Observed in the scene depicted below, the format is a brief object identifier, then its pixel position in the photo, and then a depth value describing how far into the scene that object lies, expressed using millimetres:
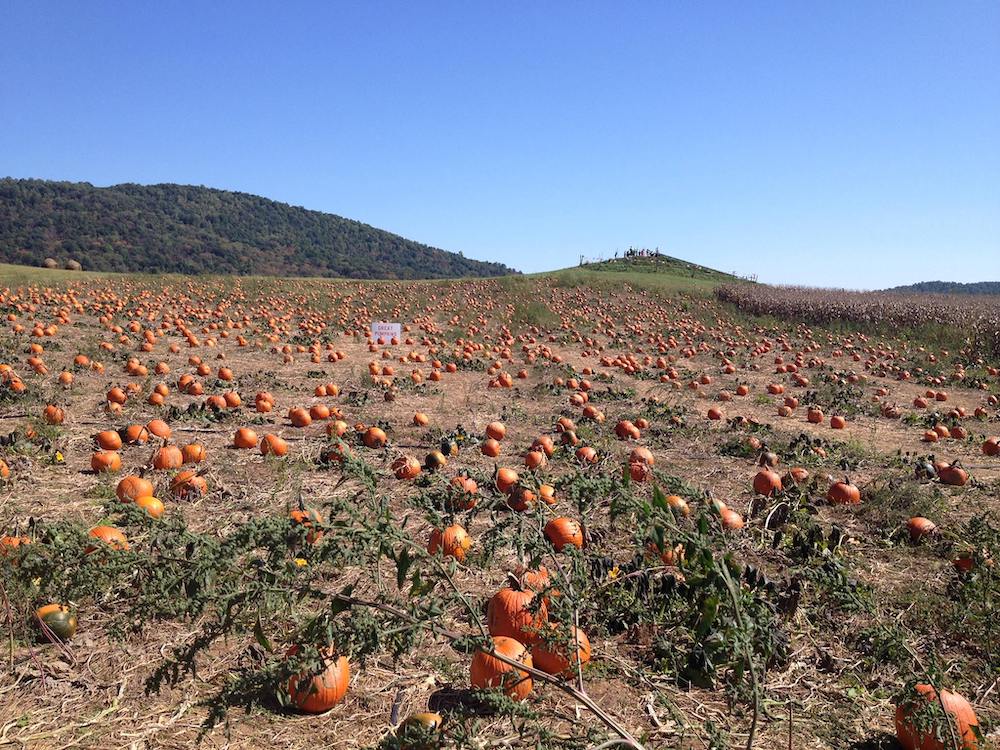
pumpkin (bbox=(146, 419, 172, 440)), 6660
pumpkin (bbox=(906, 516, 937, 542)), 5059
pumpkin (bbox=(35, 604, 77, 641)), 3174
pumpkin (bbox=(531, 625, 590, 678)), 2721
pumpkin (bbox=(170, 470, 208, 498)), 5160
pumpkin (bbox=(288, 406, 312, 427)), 8055
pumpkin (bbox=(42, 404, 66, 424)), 6824
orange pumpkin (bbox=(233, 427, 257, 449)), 6805
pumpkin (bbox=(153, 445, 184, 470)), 5750
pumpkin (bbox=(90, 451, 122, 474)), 5621
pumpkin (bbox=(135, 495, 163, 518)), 4492
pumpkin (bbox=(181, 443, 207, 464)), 6105
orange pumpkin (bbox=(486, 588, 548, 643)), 3295
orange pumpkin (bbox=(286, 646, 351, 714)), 2761
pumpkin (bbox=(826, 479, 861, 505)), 5871
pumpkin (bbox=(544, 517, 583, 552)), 4473
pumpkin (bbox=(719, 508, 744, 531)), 4912
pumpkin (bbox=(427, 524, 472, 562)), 4125
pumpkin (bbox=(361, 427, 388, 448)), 7227
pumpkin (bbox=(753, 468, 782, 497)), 5879
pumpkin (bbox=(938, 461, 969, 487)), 6656
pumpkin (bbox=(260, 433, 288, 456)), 6578
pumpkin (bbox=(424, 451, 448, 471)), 6387
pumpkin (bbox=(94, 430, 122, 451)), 6316
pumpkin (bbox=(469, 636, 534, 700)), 2848
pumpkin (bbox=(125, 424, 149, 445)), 6496
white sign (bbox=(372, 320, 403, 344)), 17328
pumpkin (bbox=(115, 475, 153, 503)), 4871
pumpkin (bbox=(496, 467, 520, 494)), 5516
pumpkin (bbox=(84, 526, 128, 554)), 3549
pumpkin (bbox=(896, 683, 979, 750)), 2564
